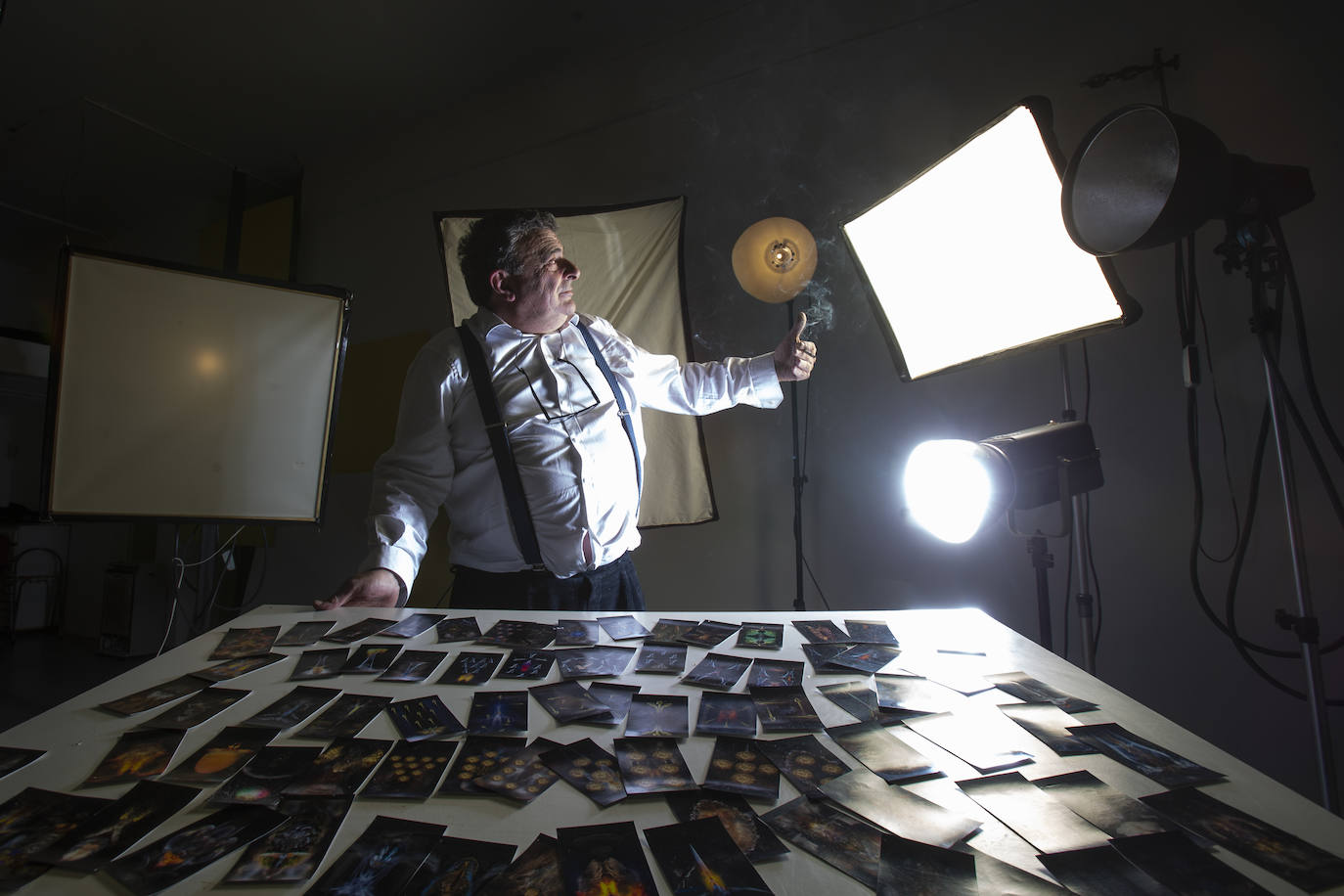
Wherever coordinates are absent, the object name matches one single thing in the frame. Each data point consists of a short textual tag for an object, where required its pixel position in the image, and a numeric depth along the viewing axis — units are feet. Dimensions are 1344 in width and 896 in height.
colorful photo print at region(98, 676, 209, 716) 2.11
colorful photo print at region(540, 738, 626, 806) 1.60
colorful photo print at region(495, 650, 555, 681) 2.39
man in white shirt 4.30
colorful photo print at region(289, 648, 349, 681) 2.40
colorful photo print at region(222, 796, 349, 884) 1.30
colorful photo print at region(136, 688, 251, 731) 2.00
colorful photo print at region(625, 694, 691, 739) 1.92
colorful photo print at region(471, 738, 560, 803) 1.60
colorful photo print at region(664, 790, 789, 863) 1.38
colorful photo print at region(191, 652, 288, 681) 2.39
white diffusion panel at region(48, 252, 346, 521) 5.23
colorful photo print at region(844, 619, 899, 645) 2.74
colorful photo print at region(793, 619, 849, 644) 2.75
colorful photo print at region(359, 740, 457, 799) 1.60
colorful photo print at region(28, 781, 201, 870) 1.35
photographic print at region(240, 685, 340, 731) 1.98
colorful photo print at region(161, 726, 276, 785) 1.68
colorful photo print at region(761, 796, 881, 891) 1.31
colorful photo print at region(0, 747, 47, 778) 1.71
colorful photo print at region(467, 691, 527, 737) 1.94
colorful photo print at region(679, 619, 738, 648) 2.71
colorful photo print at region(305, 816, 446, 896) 1.27
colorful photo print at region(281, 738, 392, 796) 1.60
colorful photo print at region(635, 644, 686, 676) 2.42
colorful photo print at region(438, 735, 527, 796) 1.61
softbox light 3.24
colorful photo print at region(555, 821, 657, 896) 1.26
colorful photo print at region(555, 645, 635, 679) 2.40
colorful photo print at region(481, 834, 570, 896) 1.24
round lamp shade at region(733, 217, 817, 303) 5.51
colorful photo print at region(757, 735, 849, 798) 1.64
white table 1.34
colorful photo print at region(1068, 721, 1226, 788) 1.61
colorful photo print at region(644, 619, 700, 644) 2.76
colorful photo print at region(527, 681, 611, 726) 2.03
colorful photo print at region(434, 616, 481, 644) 2.81
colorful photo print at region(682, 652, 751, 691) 2.28
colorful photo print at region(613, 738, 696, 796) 1.62
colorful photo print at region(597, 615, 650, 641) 2.82
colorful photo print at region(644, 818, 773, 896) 1.26
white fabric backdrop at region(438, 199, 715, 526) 7.03
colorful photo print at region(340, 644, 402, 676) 2.43
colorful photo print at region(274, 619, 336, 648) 2.77
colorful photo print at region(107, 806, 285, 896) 1.29
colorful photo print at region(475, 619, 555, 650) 2.74
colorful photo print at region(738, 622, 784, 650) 2.69
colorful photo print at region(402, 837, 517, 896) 1.26
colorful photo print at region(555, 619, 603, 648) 2.75
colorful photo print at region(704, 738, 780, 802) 1.60
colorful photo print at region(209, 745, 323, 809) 1.56
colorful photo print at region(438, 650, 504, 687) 2.34
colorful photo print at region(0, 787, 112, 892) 1.31
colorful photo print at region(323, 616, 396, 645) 2.81
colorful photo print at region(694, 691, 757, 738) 1.91
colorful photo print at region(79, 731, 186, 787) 1.69
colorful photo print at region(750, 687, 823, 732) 1.95
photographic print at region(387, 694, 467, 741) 1.91
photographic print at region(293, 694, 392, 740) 1.92
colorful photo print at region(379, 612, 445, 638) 2.87
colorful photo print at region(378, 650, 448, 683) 2.37
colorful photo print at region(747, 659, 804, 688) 2.27
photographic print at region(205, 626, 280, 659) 2.63
